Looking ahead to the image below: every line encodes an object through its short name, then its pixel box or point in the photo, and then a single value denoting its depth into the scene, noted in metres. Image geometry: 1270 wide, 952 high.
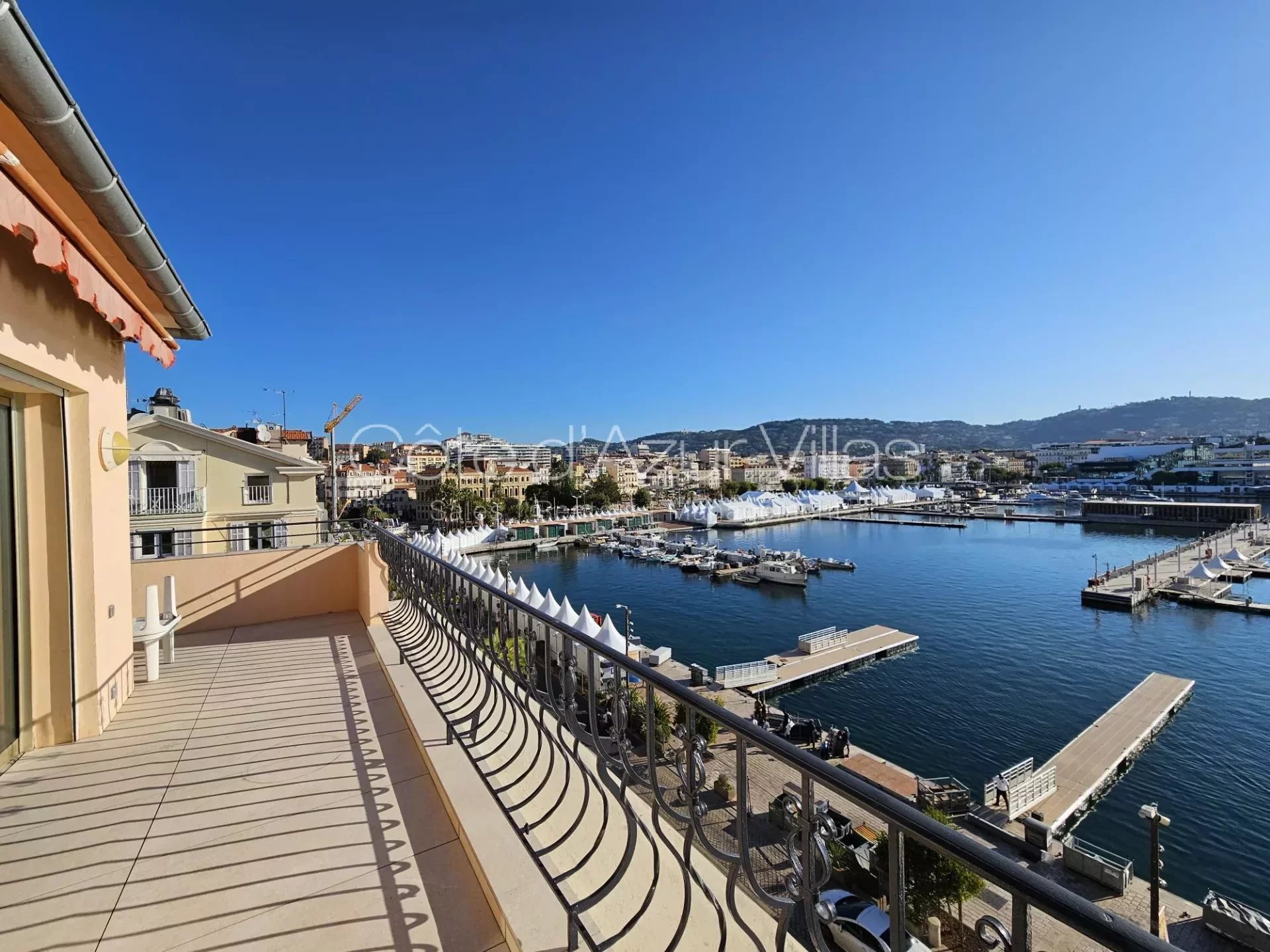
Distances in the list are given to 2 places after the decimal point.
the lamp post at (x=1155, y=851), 9.55
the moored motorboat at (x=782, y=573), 41.31
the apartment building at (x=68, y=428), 2.60
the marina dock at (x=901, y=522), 74.44
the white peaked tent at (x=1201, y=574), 36.94
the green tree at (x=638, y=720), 12.95
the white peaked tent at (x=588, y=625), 18.52
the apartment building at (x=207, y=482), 16.83
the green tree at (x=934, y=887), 8.93
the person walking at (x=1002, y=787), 13.72
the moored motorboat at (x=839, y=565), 47.86
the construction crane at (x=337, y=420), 52.88
